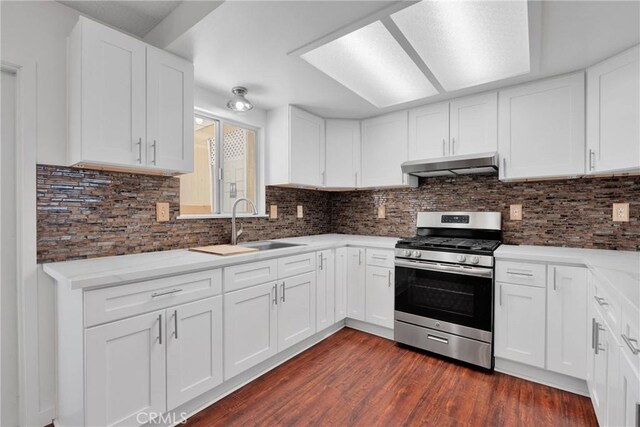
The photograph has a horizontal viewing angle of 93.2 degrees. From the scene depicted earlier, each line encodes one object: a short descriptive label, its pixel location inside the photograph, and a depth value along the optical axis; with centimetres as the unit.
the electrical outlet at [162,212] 215
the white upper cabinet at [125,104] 159
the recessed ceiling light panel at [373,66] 180
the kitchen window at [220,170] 256
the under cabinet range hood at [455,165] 238
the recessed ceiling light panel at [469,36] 151
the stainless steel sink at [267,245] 271
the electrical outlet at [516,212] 261
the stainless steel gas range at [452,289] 227
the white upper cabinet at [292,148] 288
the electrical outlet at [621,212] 219
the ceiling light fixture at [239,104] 236
